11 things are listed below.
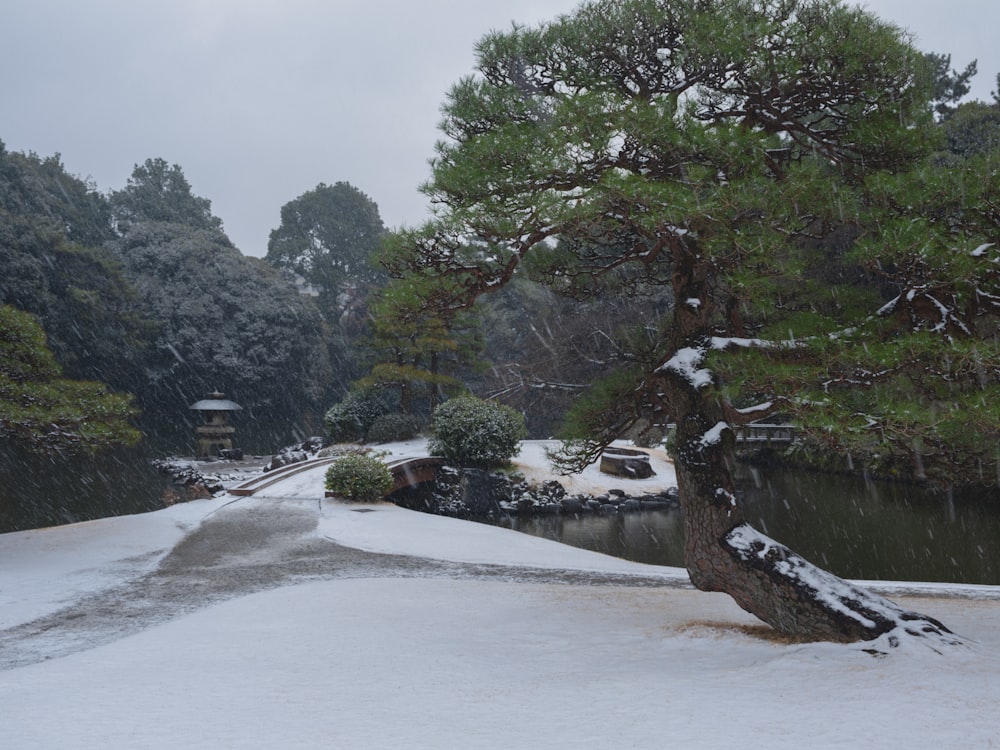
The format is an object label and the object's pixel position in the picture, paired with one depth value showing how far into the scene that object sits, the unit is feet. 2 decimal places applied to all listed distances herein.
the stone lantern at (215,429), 65.51
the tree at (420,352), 64.28
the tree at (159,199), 109.09
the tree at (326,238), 121.80
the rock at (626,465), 55.42
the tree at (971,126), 50.72
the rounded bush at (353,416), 63.36
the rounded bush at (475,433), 48.60
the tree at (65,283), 68.39
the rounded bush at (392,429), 60.80
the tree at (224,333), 86.99
